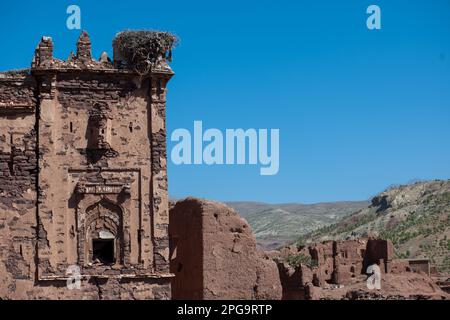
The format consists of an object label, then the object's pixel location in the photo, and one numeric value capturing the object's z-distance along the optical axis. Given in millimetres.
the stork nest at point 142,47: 26422
